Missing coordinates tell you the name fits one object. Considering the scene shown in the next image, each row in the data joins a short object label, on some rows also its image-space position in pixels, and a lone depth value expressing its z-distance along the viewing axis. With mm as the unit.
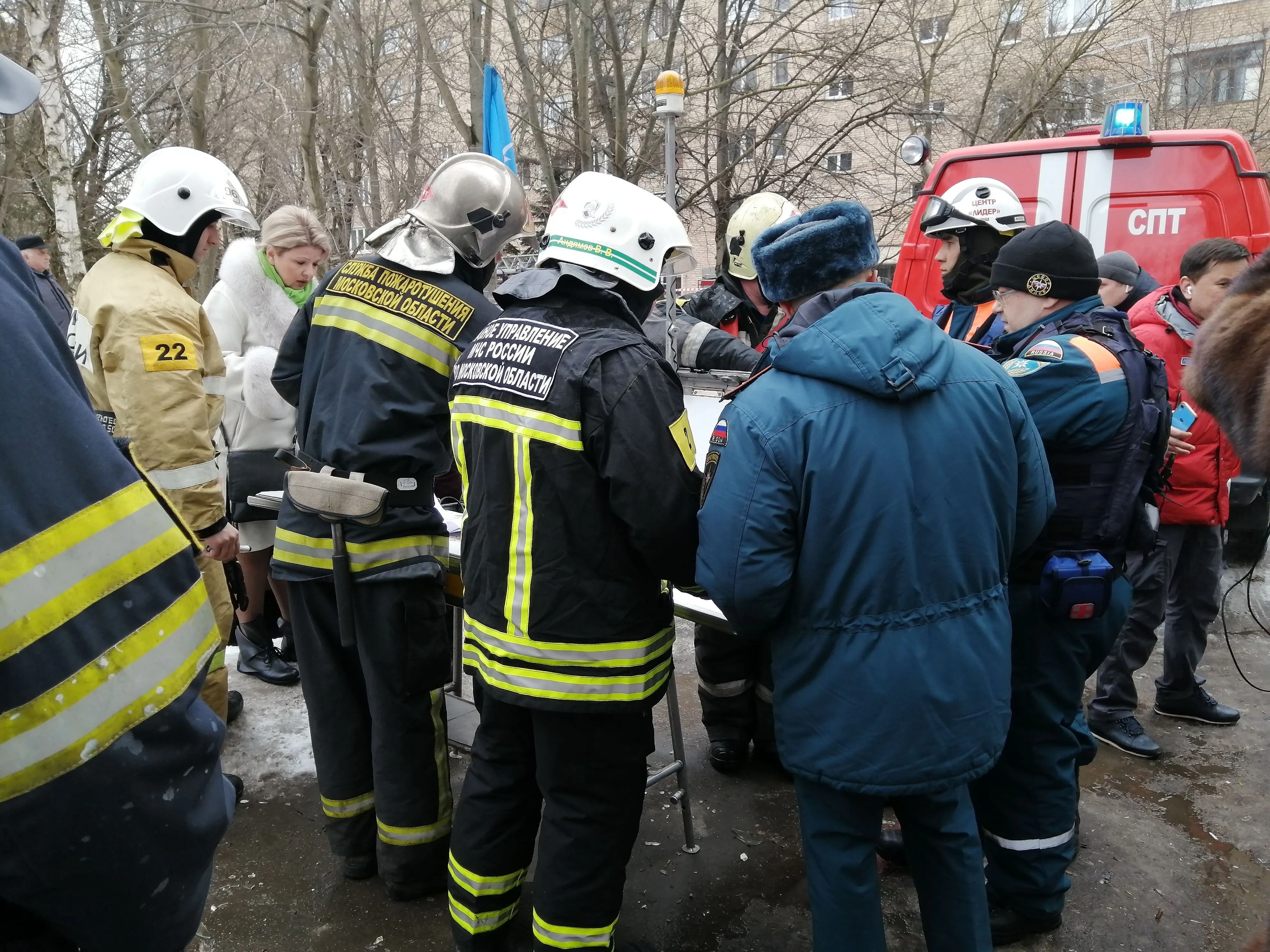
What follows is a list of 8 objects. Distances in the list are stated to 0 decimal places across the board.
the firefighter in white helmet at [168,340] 3104
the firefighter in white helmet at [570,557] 2193
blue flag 6770
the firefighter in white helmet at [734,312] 3883
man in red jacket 3801
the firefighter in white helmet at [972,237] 3730
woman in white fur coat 4152
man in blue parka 2018
